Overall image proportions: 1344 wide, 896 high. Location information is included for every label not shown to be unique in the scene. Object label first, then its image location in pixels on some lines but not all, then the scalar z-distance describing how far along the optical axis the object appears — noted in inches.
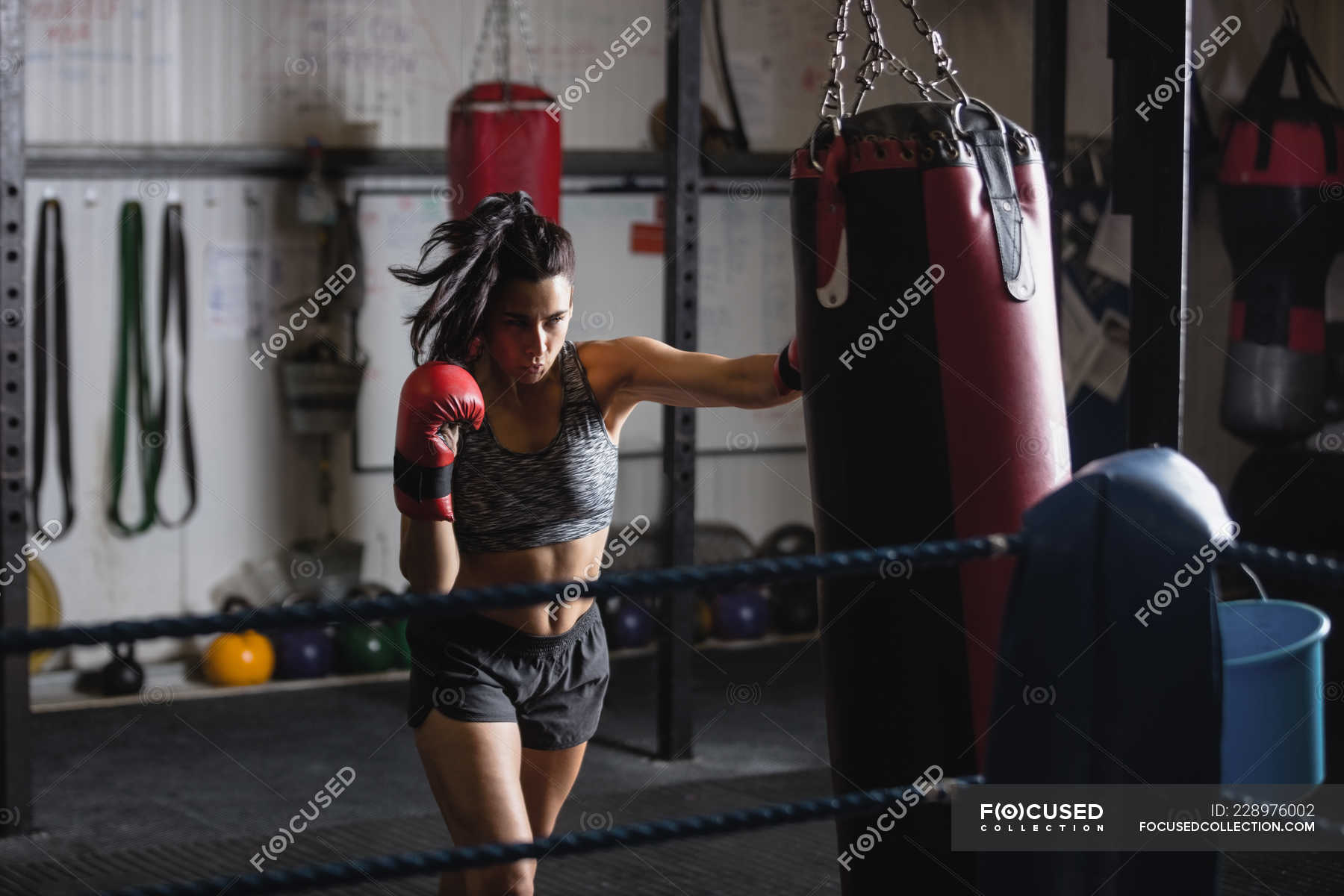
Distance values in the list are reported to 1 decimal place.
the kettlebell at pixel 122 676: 214.4
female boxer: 93.1
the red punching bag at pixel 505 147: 200.8
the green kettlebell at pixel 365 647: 230.4
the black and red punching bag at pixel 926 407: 85.4
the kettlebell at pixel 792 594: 258.8
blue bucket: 128.0
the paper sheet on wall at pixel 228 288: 227.0
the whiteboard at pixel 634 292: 236.8
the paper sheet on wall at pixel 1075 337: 224.2
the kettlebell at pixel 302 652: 226.1
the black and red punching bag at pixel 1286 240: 225.1
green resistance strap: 219.9
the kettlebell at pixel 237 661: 221.5
